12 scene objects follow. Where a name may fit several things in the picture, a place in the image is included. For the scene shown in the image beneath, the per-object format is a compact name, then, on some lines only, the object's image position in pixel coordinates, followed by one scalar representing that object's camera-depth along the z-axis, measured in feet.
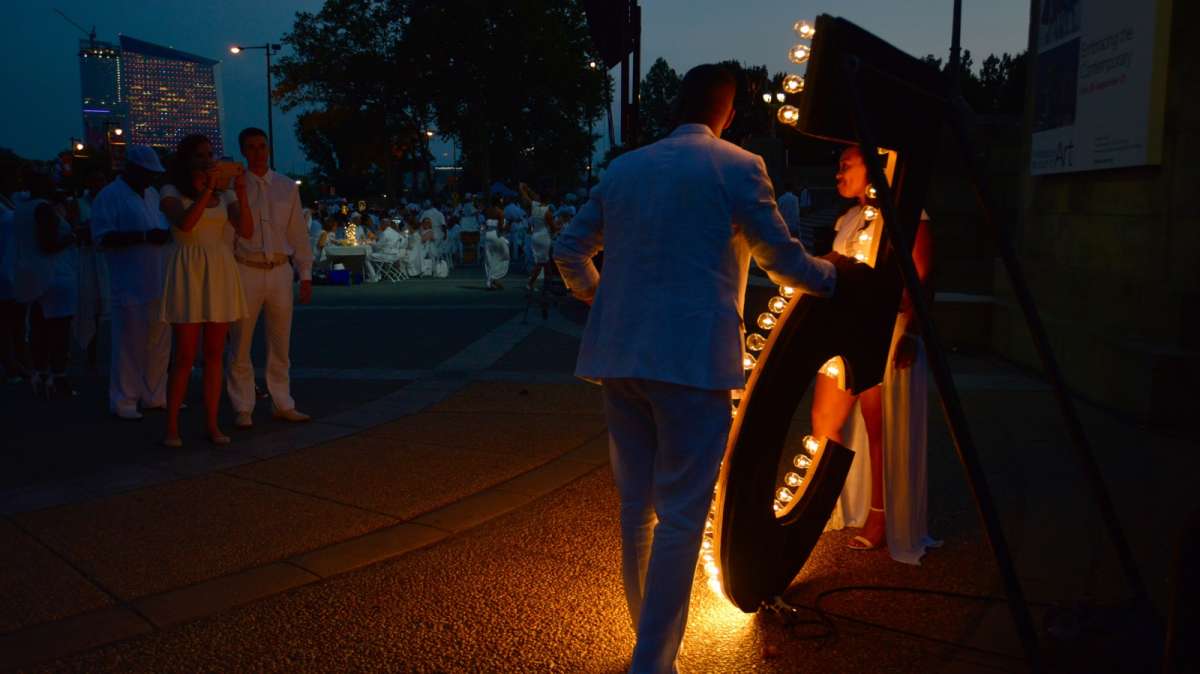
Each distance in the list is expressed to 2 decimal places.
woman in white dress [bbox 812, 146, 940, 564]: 13.96
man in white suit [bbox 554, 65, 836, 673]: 9.80
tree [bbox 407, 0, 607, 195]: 144.77
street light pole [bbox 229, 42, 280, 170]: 146.99
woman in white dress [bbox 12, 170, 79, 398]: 27.58
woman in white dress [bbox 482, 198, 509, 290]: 63.41
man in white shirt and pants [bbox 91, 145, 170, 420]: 24.03
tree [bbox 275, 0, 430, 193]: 154.20
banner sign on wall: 23.95
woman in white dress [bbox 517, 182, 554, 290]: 64.22
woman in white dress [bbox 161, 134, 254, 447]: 20.90
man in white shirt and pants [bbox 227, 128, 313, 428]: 22.40
